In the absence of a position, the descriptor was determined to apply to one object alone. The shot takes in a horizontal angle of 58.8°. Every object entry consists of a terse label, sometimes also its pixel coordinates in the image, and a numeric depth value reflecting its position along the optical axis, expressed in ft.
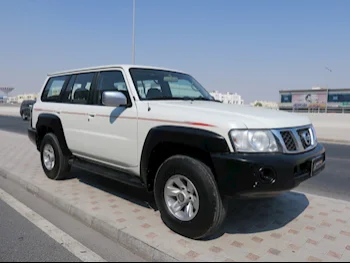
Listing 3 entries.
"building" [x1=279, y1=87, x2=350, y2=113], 212.43
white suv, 9.80
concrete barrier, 48.73
